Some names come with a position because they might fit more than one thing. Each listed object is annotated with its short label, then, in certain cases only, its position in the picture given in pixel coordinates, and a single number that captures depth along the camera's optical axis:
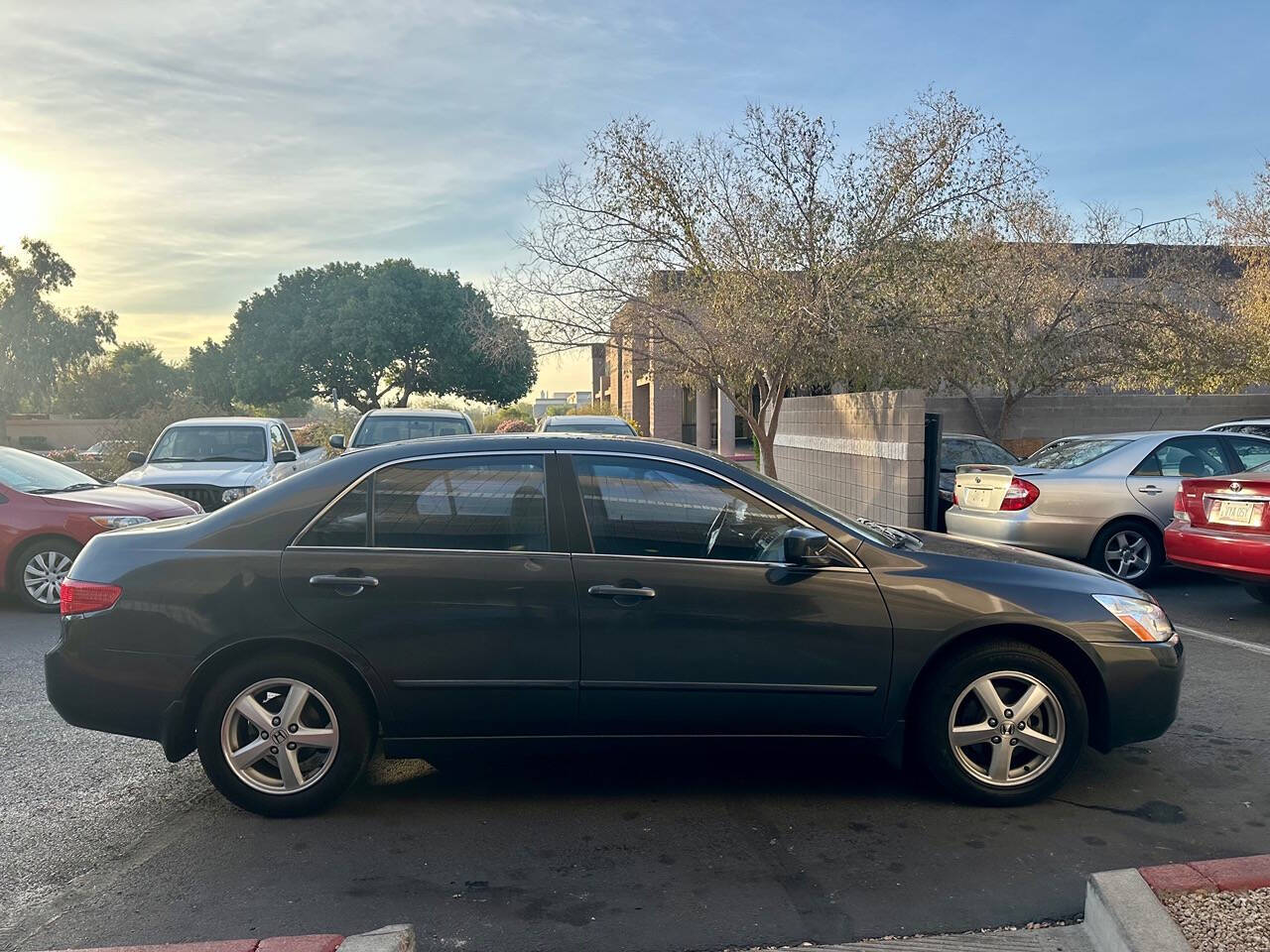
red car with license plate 7.41
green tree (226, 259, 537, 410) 47.00
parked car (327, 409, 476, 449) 14.43
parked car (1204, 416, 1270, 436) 12.02
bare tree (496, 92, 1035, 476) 12.12
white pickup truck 11.75
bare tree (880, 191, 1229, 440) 17.64
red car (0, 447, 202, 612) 8.70
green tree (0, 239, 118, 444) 43.56
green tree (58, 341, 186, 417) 52.06
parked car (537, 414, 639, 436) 15.61
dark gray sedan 4.18
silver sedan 9.24
